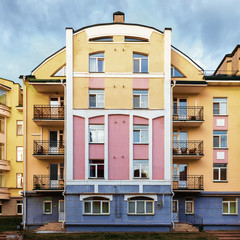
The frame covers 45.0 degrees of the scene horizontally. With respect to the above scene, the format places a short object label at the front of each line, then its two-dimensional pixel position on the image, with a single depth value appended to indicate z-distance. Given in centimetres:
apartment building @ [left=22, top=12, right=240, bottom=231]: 2089
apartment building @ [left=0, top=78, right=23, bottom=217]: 2898
